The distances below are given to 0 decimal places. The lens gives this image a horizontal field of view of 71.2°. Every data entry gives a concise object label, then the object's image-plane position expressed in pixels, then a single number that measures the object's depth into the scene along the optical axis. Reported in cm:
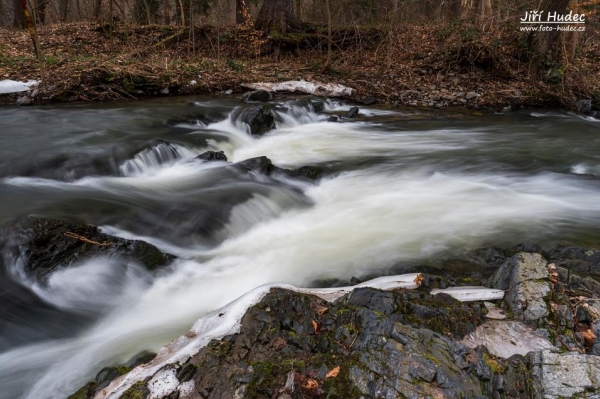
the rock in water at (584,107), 1009
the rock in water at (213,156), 696
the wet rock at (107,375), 246
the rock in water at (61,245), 366
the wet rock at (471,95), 1125
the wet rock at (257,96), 1109
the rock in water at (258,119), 891
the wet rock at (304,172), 639
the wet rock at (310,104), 1056
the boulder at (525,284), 258
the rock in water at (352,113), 1044
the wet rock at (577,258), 328
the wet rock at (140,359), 283
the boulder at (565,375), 193
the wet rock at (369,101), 1163
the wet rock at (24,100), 978
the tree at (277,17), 1527
